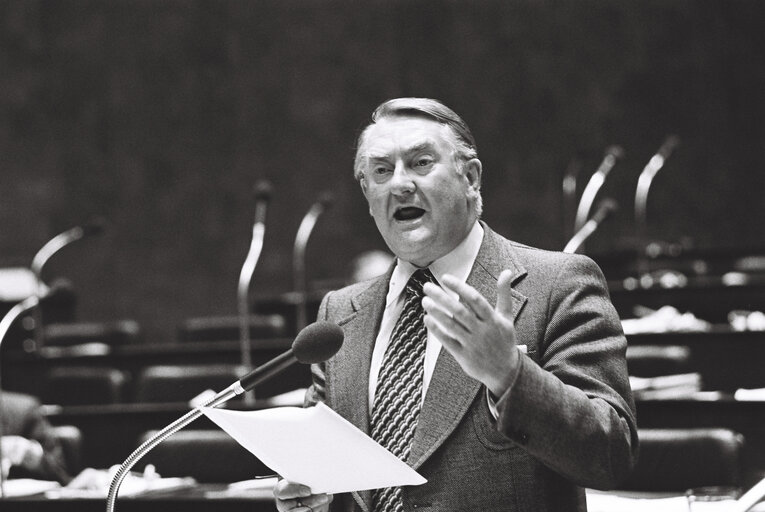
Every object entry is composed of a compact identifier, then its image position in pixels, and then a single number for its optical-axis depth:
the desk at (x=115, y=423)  9.22
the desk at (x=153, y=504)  5.32
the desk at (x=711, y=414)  7.96
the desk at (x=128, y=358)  12.09
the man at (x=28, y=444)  7.54
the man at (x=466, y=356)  3.52
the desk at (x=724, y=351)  10.65
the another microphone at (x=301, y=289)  13.88
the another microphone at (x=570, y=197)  20.66
